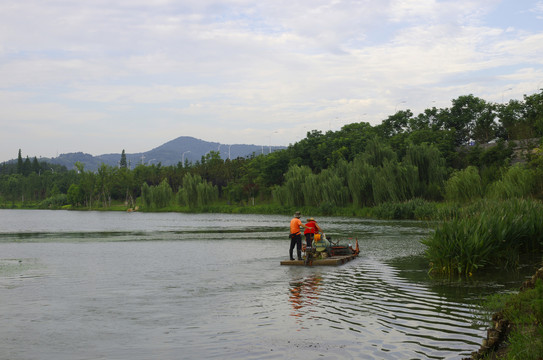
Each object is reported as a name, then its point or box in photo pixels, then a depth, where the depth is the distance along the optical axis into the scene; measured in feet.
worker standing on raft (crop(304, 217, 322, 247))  81.85
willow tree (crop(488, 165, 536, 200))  156.76
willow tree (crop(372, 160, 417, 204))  224.12
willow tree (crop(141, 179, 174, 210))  402.72
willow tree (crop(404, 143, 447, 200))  224.74
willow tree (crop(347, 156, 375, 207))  238.68
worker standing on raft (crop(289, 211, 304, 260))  80.20
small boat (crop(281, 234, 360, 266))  79.05
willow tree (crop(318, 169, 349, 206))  254.68
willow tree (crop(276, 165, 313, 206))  284.61
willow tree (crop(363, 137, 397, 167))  257.75
